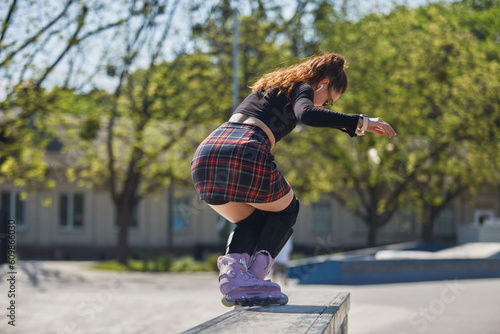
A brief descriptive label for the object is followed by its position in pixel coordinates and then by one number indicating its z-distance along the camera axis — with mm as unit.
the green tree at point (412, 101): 26078
